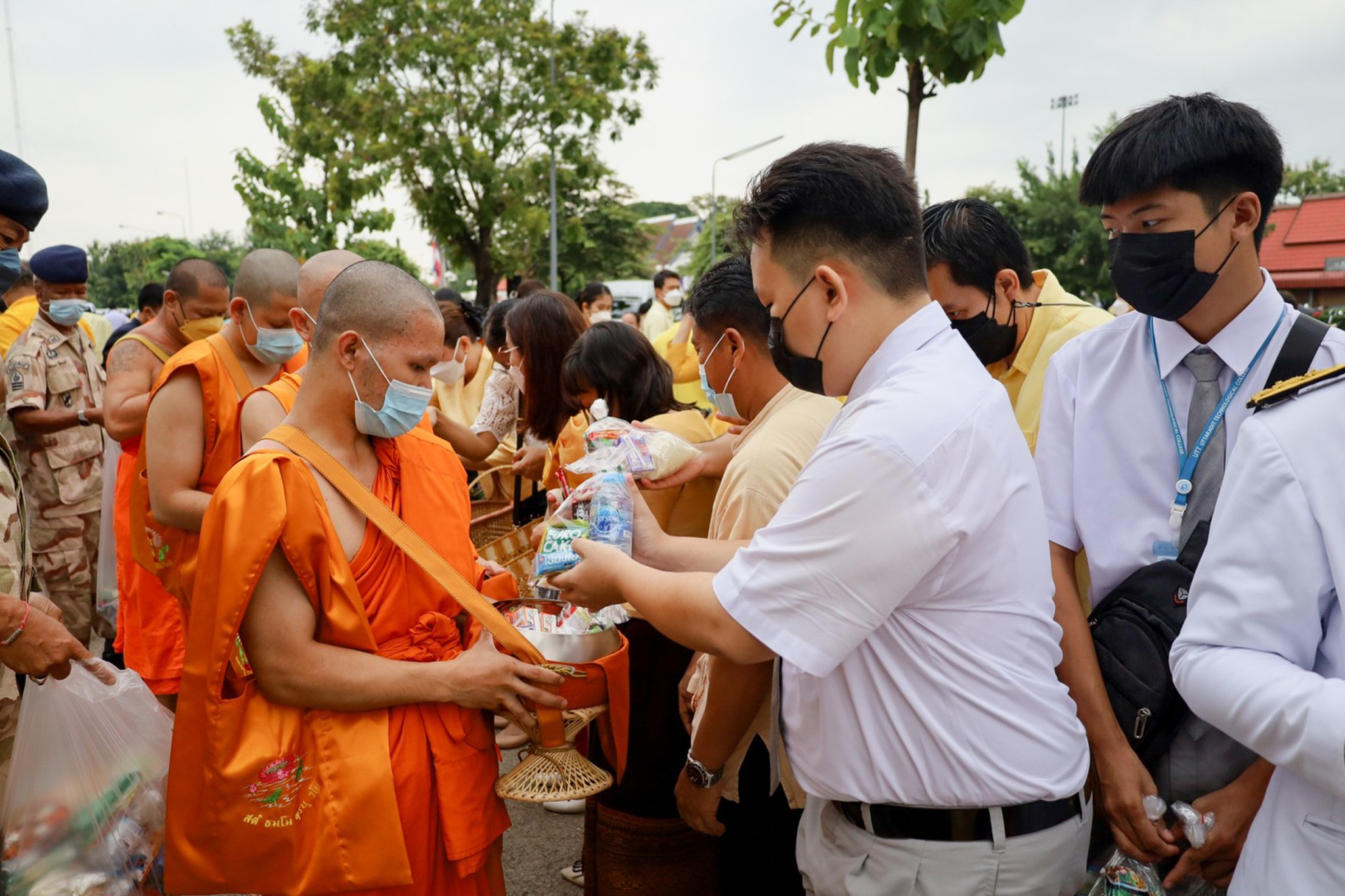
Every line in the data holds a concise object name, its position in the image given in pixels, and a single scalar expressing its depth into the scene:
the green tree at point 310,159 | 19.17
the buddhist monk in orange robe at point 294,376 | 3.48
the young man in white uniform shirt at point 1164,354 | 1.98
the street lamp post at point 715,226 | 29.86
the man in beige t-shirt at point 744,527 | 2.34
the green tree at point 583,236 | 21.81
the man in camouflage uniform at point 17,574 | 2.43
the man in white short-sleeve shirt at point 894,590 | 1.57
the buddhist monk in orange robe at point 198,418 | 3.59
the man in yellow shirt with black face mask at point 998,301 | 3.09
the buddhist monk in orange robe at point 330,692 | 2.18
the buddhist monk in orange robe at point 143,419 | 4.03
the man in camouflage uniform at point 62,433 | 5.54
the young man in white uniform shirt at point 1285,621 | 1.36
